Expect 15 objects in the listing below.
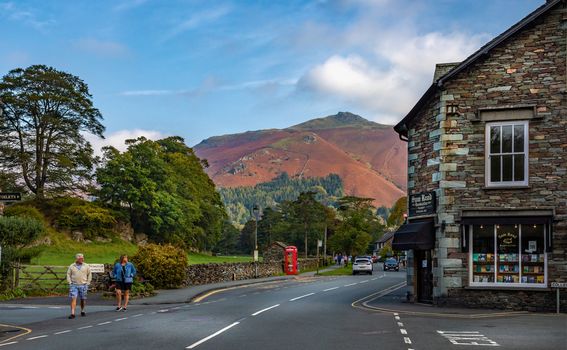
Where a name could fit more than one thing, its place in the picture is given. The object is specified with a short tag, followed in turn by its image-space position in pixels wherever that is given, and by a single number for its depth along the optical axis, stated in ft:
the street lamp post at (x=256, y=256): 160.66
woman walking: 75.15
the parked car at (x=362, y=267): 207.21
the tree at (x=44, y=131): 226.17
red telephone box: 195.31
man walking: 67.77
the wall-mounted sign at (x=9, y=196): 53.83
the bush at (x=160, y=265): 106.93
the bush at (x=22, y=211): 206.32
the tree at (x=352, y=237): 308.01
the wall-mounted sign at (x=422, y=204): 79.92
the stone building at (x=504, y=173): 74.33
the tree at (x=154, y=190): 244.83
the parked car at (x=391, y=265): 252.21
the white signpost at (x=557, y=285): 70.94
